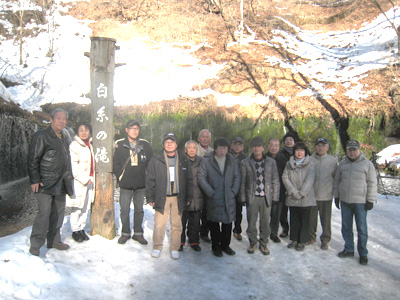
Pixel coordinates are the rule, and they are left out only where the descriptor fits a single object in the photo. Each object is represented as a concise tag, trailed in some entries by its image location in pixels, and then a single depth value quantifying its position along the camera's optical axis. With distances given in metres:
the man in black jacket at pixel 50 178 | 3.87
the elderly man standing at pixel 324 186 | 5.00
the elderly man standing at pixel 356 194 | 4.48
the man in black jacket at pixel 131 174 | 4.69
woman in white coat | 4.52
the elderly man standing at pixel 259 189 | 4.76
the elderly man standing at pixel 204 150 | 5.35
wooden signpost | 4.64
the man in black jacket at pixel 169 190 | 4.43
